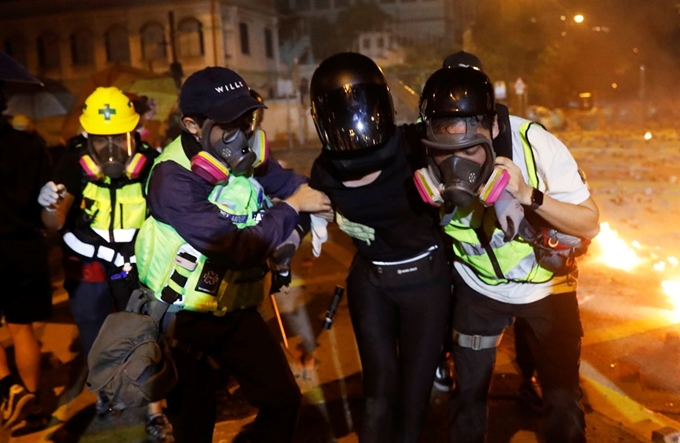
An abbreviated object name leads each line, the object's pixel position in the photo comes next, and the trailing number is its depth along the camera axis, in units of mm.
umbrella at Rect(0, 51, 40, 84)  3764
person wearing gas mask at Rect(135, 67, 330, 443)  2738
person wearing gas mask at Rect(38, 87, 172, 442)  3705
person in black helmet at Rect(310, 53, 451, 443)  2902
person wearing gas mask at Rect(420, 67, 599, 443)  2580
